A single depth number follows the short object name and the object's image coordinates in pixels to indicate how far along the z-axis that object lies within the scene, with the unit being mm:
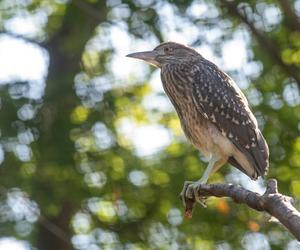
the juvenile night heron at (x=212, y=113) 12781
